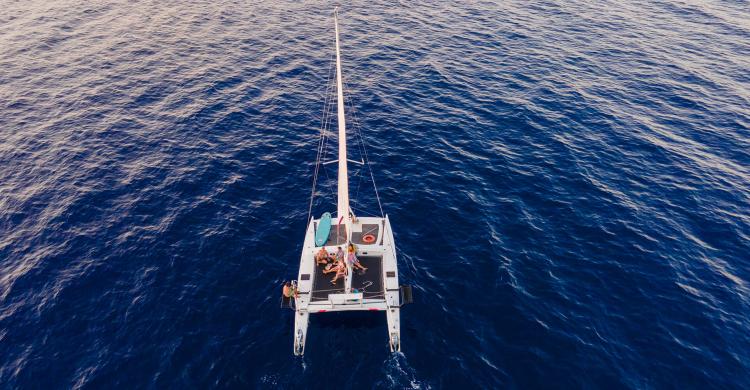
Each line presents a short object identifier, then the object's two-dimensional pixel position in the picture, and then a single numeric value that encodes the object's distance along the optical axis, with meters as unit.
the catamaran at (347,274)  25.66
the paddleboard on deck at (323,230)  30.14
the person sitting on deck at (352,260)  28.39
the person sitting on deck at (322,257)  28.88
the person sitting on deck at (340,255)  28.34
